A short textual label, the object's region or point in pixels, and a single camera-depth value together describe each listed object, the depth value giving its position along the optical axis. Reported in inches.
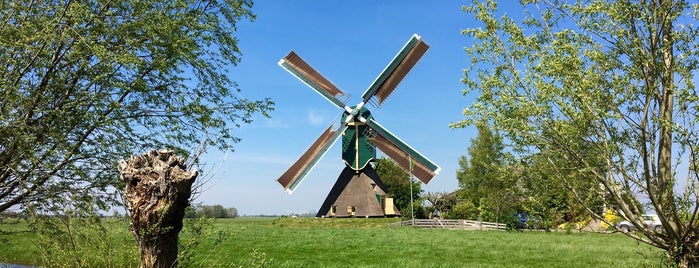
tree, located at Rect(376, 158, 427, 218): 2130.9
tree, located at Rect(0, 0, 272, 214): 262.4
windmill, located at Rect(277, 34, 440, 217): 1470.2
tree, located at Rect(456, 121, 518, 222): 1451.8
